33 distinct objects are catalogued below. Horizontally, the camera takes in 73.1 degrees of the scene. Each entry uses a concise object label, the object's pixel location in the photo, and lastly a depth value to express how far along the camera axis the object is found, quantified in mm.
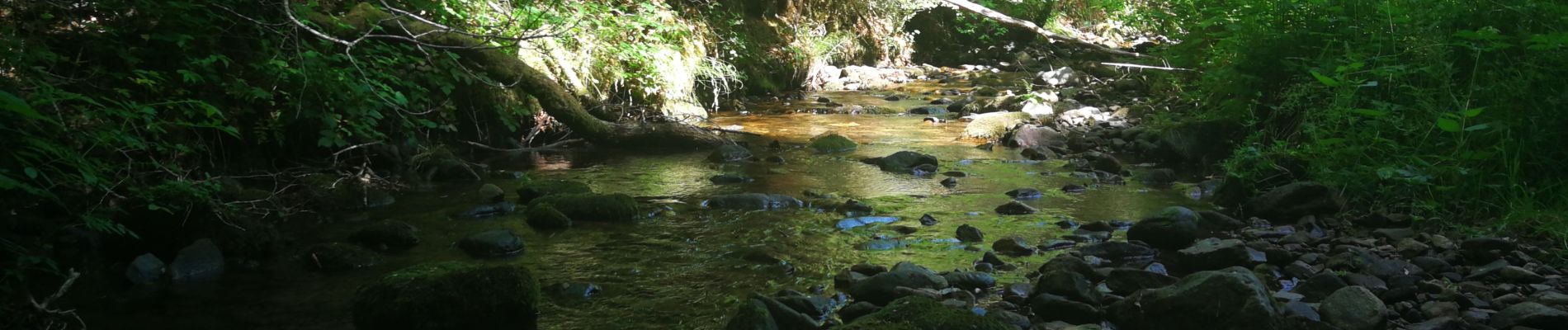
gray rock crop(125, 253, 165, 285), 4355
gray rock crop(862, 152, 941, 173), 8055
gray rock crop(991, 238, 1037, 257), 4926
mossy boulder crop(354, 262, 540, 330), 3803
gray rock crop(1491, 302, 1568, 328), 3268
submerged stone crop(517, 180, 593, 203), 6531
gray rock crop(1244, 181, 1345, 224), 5383
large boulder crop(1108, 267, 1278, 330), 3391
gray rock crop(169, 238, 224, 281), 4453
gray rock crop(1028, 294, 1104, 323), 3727
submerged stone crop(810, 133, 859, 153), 9320
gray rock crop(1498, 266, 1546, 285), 3889
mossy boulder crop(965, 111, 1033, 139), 10125
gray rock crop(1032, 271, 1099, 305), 3854
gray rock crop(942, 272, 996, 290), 4266
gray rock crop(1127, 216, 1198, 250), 4922
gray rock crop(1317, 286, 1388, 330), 3475
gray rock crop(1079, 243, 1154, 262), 4797
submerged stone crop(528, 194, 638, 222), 5824
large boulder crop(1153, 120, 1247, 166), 7660
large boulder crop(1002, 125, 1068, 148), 9391
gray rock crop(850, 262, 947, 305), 4031
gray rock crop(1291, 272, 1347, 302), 3883
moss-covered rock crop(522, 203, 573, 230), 5629
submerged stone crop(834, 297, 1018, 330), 3389
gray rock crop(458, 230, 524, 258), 5000
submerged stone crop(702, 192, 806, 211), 6262
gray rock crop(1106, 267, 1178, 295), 4043
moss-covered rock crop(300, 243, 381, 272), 4637
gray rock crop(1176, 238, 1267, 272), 4355
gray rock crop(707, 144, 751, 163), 8555
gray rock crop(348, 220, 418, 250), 5109
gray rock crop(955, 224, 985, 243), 5266
